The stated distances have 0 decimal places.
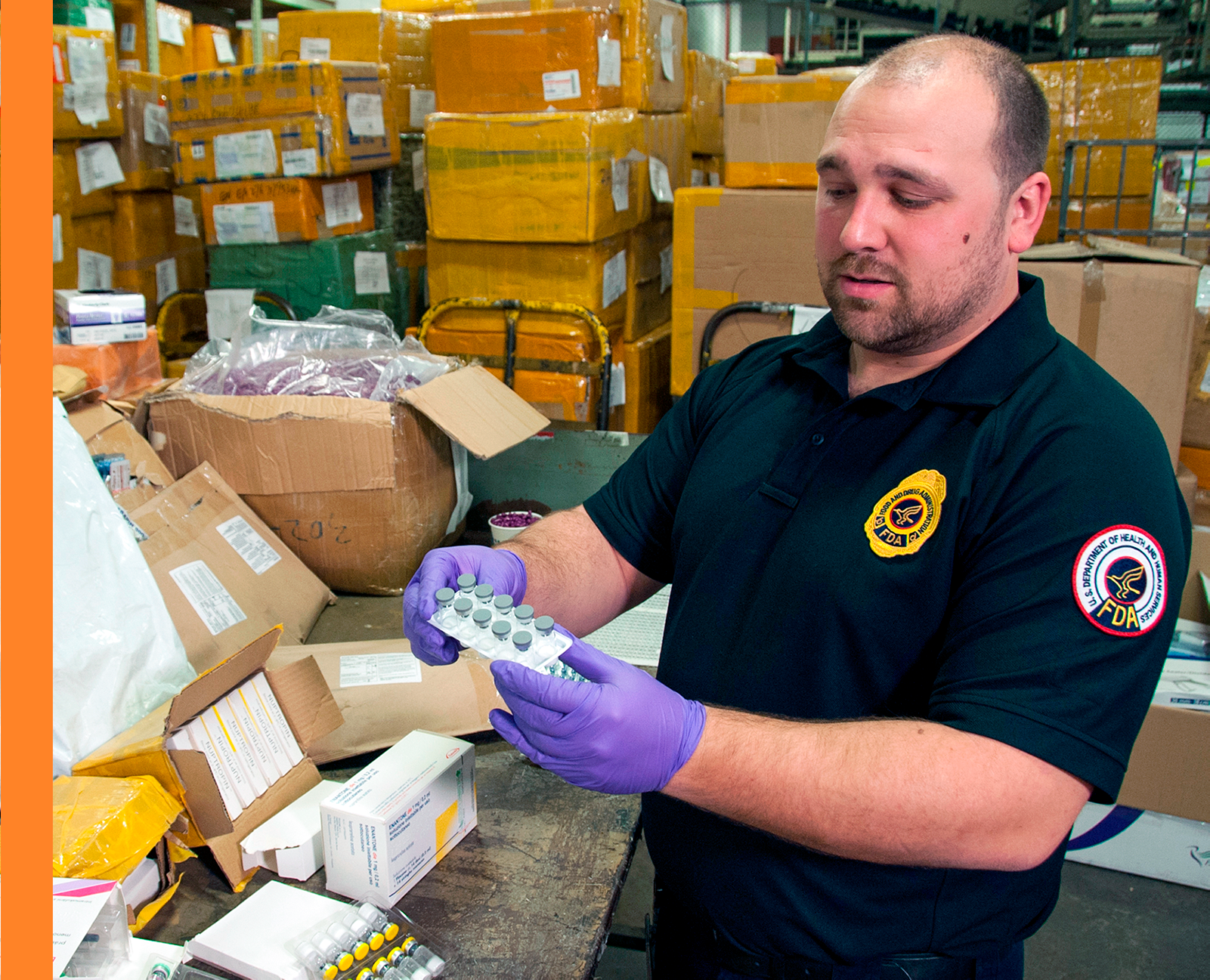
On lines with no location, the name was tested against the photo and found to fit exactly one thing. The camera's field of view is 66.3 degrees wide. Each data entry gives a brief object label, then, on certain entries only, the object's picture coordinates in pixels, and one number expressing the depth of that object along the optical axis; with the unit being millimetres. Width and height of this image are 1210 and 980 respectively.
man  787
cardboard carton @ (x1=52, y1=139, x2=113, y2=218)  2891
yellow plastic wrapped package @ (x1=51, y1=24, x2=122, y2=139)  2770
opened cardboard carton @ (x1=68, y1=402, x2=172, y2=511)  1750
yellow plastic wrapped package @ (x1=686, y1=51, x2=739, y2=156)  3615
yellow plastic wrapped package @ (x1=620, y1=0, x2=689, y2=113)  2854
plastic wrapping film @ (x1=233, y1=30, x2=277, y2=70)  4234
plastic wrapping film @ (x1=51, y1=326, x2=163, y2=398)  1936
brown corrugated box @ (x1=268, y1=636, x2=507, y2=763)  1357
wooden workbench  1019
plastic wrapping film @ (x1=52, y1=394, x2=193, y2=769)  1227
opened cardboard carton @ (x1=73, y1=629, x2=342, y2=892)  1099
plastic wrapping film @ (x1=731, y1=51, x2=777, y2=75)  4996
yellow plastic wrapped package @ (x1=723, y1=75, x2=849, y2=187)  2488
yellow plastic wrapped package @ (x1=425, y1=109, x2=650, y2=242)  2629
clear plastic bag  1985
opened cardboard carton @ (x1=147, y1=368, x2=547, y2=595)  1838
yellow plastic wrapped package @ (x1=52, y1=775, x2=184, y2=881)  993
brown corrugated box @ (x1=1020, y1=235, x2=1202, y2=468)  2055
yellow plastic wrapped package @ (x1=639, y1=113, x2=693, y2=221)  3113
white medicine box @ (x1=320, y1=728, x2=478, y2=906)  1053
